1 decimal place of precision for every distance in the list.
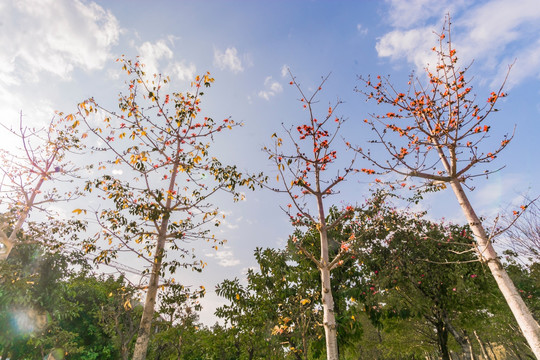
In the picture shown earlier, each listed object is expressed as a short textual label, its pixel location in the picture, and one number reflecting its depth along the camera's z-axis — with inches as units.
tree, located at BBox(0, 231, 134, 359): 673.0
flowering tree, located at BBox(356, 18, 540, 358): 190.2
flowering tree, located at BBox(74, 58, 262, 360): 299.7
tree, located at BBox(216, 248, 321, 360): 557.9
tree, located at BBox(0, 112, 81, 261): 493.0
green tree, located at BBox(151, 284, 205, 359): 651.3
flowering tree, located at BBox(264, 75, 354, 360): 265.3
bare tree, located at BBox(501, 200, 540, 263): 319.9
